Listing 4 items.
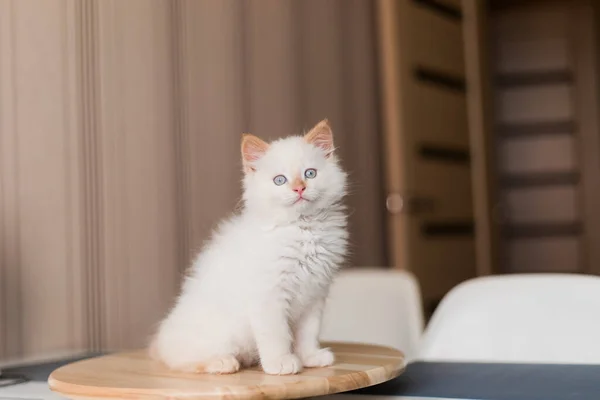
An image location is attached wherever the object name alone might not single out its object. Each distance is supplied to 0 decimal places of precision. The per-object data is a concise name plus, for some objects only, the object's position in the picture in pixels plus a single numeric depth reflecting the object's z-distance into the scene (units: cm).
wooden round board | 114
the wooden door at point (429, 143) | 280
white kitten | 124
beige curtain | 164
